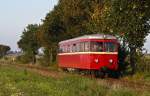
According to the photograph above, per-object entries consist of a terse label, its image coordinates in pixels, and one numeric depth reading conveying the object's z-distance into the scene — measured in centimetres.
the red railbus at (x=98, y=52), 2479
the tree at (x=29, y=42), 5689
